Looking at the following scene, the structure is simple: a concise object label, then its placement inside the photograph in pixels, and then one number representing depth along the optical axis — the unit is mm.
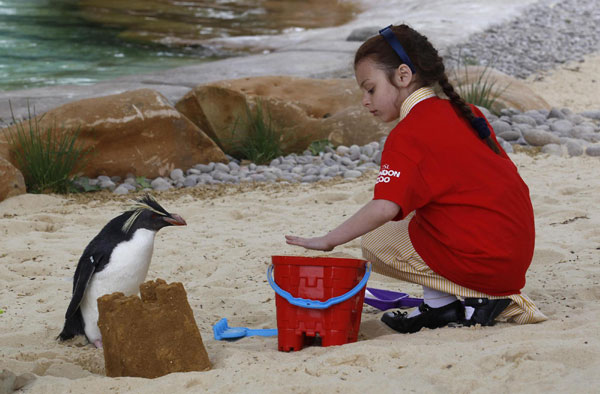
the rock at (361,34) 12922
